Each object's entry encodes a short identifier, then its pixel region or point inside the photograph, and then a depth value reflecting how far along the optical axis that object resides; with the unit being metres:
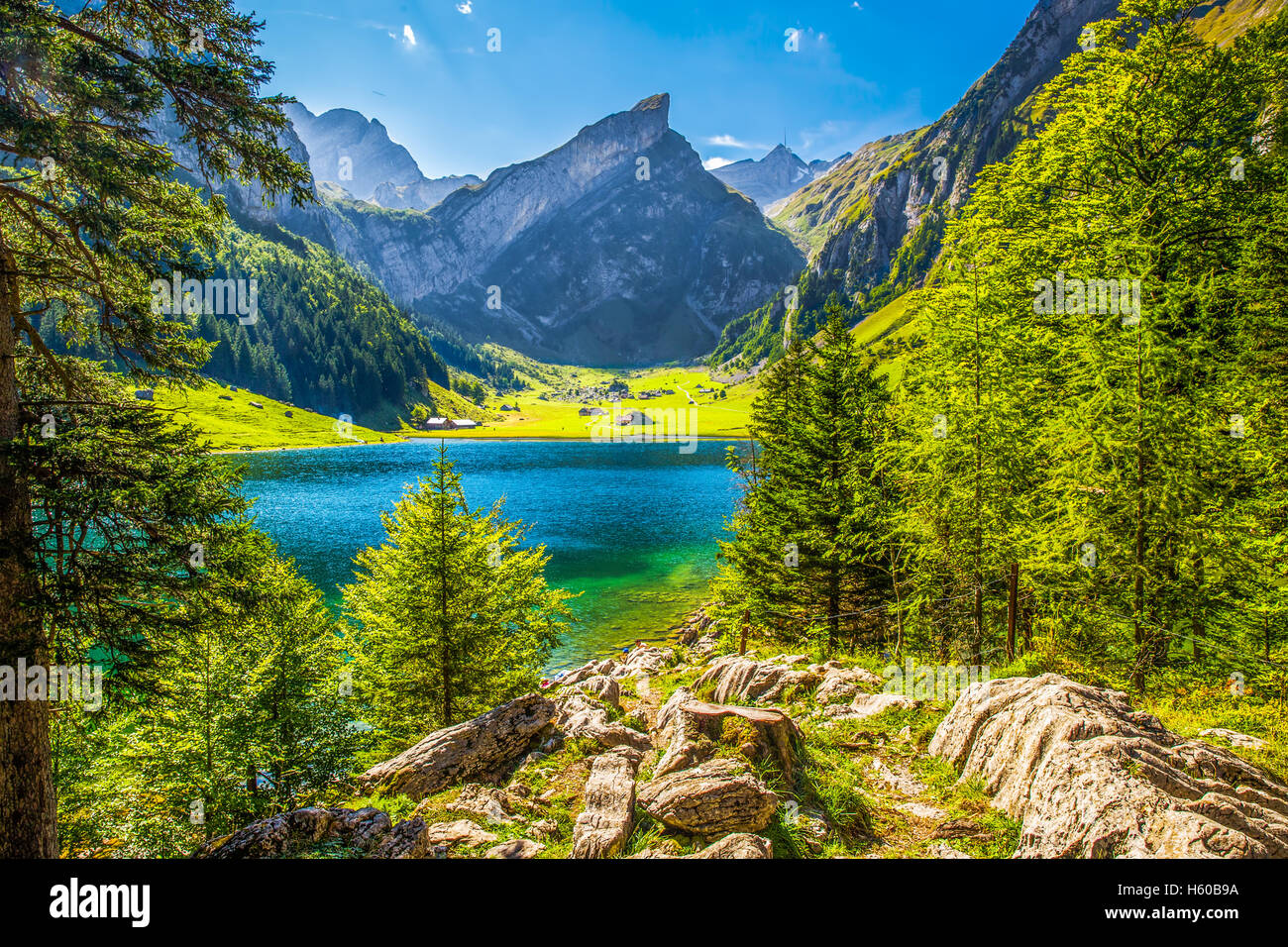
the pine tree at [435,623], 16.53
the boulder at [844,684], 13.77
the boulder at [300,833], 7.34
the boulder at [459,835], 8.40
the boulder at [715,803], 7.64
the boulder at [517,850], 7.85
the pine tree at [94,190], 7.63
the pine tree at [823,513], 19.81
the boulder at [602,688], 16.75
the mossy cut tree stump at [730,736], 9.42
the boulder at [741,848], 6.69
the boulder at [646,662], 25.39
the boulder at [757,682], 14.85
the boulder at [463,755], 11.86
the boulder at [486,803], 9.41
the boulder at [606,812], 7.63
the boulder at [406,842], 7.41
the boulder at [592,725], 12.34
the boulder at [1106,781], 5.98
